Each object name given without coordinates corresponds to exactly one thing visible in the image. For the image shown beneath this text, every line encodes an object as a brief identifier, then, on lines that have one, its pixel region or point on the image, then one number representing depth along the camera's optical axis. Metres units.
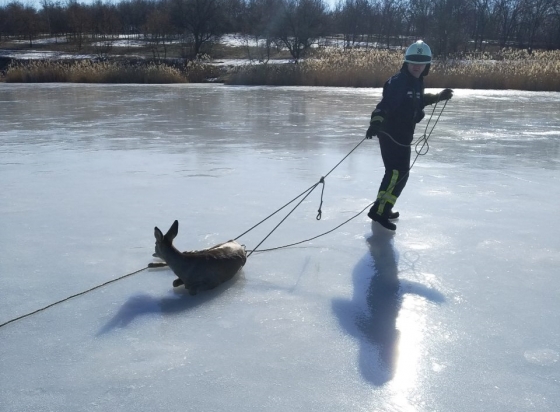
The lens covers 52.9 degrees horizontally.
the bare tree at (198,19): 38.72
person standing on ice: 3.86
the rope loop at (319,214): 3.92
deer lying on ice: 2.77
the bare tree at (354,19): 50.84
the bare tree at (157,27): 42.16
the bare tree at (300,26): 32.56
